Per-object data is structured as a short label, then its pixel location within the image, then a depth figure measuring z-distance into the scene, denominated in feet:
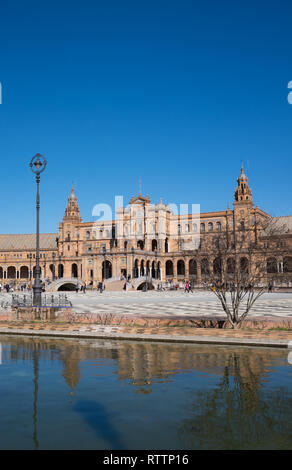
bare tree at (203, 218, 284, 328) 54.08
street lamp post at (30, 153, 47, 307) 71.97
